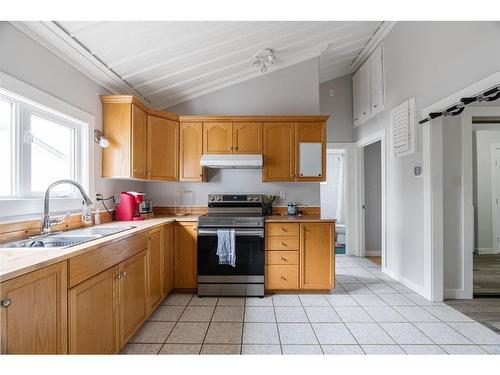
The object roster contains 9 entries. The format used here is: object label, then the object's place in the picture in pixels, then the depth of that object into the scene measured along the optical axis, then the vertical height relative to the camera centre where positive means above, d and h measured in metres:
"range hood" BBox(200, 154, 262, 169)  2.98 +0.35
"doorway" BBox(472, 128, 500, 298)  4.47 -0.07
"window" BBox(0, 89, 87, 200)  1.73 +0.34
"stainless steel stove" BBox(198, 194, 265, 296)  2.74 -0.79
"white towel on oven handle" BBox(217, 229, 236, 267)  2.71 -0.61
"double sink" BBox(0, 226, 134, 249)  1.52 -0.34
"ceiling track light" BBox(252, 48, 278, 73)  3.03 +1.65
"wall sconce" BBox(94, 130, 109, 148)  2.51 +0.52
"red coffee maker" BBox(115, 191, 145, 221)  2.75 -0.21
